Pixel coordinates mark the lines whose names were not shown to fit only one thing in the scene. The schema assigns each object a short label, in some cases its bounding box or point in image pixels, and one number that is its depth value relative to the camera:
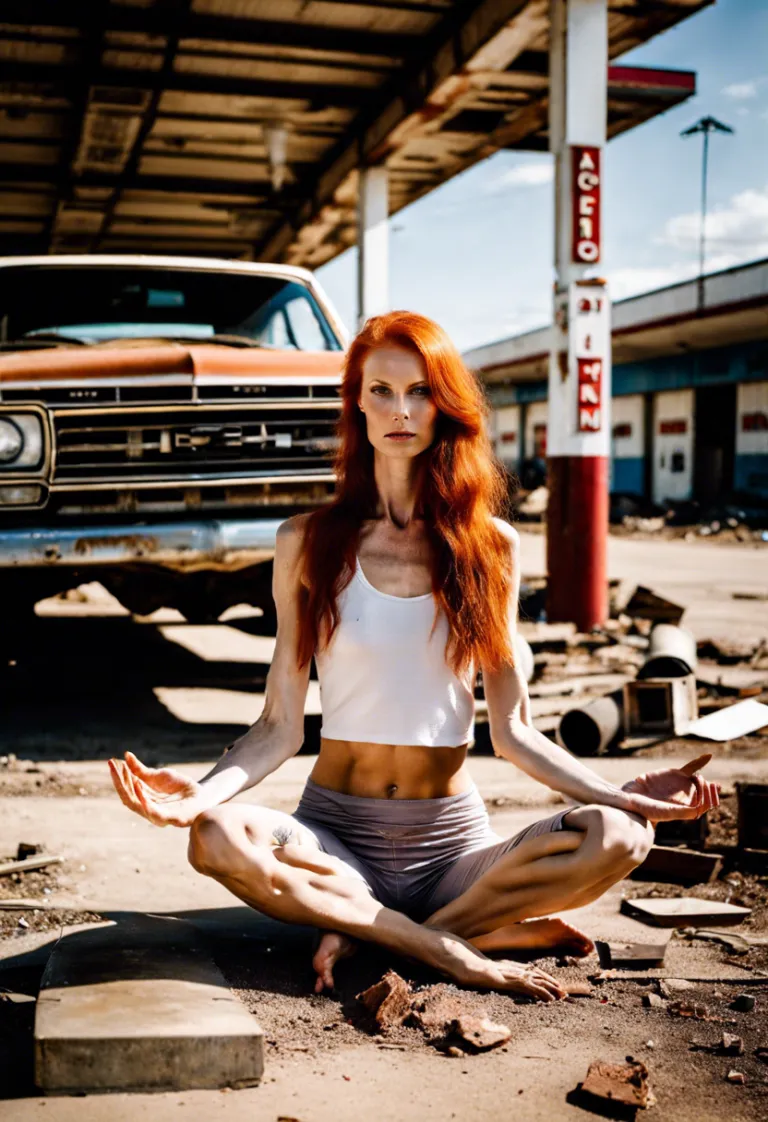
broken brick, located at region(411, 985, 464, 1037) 2.55
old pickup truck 5.20
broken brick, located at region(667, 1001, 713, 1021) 2.68
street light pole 32.72
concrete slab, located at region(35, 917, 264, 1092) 2.27
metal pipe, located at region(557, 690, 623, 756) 5.35
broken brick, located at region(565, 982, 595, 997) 2.81
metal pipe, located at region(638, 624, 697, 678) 6.14
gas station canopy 9.14
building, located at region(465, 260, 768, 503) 24.31
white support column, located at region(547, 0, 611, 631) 8.02
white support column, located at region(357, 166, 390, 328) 11.89
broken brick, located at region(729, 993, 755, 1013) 2.72
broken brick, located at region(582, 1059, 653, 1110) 2.23
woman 2.75
